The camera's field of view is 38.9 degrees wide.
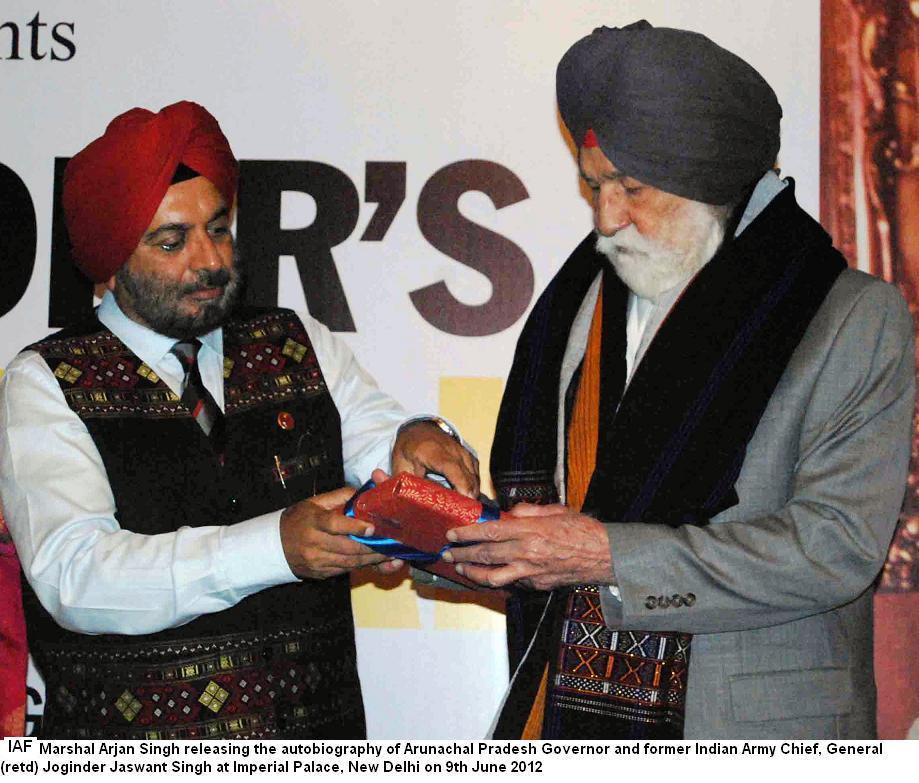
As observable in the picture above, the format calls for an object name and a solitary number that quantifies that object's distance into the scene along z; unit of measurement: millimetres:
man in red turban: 2660
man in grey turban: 2391
